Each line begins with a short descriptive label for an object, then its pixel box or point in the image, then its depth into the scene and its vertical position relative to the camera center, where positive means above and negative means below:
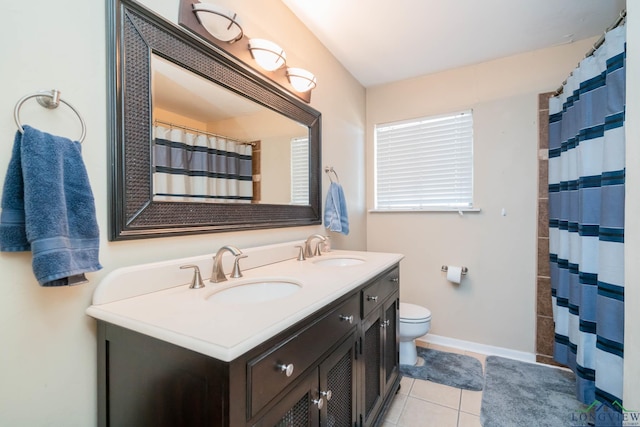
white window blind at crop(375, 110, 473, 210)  2.37 +0.41
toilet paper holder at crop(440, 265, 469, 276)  2.35 -0.49
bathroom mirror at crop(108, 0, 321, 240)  0.91 +0.37
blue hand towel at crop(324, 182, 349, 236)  2.01 +0.00
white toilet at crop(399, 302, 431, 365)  2.01 -0.82
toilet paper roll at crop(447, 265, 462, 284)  2.32 -0.51
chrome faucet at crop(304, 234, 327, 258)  1.75 -0.23
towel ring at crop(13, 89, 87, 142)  0.70 +0.29
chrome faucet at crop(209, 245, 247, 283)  1.11 -0.21
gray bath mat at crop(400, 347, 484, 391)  1.92 -1.14
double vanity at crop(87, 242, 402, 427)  0.65 -0.36
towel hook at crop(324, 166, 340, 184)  2.08 +0.29
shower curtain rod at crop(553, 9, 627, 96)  1.23 +0.82
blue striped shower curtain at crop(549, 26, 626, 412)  1.21 -0.05
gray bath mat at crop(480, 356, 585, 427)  1.57 -1.13
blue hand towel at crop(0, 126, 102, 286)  0.67 +0.01
